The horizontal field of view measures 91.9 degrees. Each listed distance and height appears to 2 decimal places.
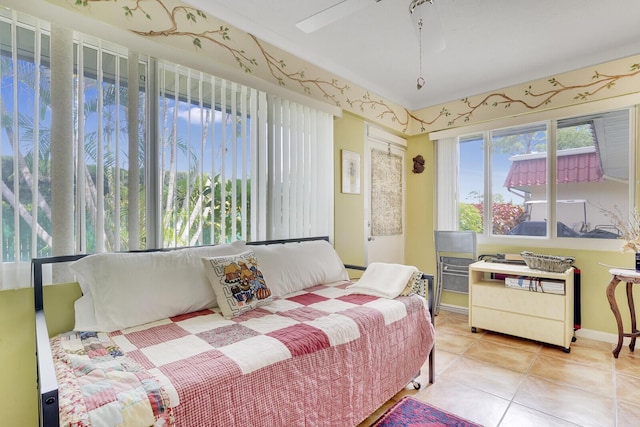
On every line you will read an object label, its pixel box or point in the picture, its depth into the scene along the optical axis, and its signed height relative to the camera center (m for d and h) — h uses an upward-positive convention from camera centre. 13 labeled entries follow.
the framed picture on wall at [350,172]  3.22 +0.42
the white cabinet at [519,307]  2.71 -0.91
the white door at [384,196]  3.58 +0.18
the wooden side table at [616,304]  2.47 -0.77
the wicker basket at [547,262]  2.76 -0.47
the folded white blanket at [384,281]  2.11 -0.50
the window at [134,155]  1.47 +0.35
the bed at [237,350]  0.96 -0.57
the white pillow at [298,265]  2.17 -0.41
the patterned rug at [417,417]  1.75 -1.20
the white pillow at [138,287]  1.47 -0.39
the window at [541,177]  2.91 +0.35
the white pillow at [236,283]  1.71 -0.41
